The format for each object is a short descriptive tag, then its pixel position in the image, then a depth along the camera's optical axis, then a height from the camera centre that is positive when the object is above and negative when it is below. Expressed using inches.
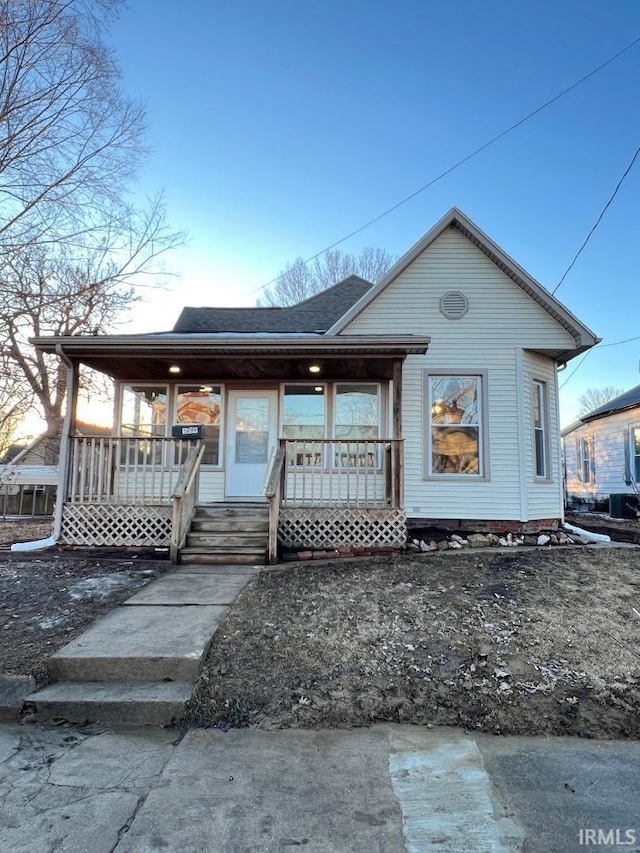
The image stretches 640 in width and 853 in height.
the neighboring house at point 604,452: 590.2 +38.7
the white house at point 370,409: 289.3 +49.5
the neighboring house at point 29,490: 541.3 -24.5
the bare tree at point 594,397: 2038.6 +359.0
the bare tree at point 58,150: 342.0 +256.1
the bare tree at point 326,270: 1133.7 +494.2
